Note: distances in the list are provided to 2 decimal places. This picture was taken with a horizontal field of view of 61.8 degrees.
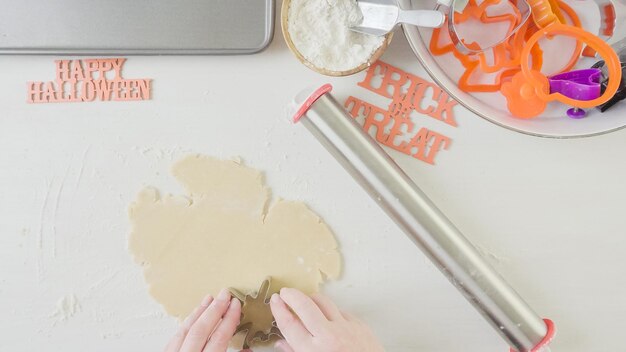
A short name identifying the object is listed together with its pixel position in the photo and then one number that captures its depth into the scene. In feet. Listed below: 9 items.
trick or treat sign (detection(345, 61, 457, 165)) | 2.19
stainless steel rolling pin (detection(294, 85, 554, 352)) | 2.01
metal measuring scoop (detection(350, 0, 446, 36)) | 1.93
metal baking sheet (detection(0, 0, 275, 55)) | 2.10
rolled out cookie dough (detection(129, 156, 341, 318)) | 2.15
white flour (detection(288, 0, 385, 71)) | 2.05
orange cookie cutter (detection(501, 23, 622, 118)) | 1.91
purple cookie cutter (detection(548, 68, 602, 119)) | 1.98
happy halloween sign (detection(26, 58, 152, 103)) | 2.16
